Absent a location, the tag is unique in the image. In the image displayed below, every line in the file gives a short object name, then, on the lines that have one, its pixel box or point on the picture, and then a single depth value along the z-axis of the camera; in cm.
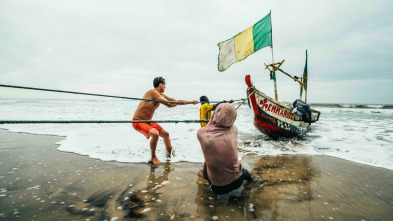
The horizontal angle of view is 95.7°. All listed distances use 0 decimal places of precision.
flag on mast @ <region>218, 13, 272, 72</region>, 677
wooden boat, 736
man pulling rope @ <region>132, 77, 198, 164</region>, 407
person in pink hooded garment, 229
